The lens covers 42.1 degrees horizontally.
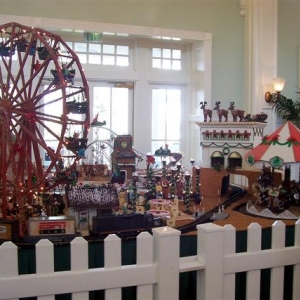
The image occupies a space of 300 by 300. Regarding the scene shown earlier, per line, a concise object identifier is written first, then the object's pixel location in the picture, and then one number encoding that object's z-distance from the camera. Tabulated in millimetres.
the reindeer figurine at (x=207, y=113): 3016
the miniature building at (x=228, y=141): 2783
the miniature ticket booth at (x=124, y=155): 2949
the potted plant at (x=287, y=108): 5730
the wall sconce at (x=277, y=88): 5648
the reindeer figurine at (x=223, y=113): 2994
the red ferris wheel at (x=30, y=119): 1887
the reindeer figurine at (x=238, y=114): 2919
